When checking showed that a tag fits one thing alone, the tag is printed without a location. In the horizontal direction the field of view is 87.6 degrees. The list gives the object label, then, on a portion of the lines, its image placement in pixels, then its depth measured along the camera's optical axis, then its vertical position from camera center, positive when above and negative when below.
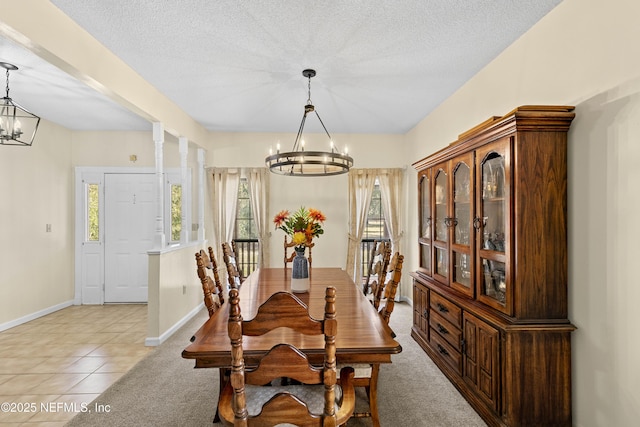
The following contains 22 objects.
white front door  5.31 -0.39
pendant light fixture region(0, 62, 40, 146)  3.08 +0.87
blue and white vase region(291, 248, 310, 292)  2.74 -0.52
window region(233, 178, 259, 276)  5.69 -0.22
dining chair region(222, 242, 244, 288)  2.76 -0.48
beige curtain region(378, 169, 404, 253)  5.53 +0.24
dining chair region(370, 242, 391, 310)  2.62 -0.51
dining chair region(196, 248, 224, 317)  2.21 -0.51
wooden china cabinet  2.03 -0.39
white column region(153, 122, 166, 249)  3.82 +0.33
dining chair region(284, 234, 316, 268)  2.85 -0.27
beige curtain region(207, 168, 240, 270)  5.44 +0.20
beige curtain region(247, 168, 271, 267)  5.46 +0.20
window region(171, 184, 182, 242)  5.41 +0.06
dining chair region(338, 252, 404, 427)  2.12 -1.04
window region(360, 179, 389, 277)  5.75 -0.17
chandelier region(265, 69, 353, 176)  2.73 +0.46
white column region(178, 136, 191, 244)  4.63 +0.32
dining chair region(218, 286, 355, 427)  1.25 -0.58
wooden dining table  1.59 -0.66
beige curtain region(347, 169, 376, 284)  5.53 +0.11
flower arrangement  2.77 -0.11
